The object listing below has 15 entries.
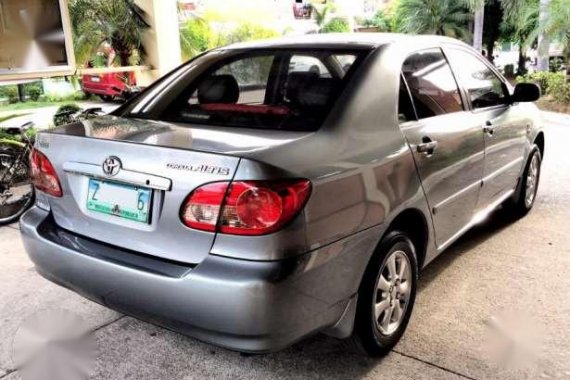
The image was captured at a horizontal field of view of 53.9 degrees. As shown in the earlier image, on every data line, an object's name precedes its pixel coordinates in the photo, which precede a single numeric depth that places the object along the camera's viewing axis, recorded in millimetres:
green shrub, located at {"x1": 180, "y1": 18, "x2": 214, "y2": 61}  14102
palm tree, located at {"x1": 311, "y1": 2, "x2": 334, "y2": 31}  36500
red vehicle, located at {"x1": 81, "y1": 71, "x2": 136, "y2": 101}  10062
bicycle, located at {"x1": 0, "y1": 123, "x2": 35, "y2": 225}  5113
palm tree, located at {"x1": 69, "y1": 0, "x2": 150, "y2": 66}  9414
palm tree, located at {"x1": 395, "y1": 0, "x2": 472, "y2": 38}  26361
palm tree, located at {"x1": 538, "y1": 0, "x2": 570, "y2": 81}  12453
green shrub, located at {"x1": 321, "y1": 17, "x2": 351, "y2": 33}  36906
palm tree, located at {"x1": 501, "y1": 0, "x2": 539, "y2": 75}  15531
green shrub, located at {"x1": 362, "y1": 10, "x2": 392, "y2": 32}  40441
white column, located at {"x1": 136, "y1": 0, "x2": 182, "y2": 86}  9359
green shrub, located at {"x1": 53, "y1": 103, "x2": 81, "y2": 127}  6547
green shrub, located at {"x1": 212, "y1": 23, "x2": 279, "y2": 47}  19891
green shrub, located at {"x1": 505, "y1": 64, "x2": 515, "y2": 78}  31372
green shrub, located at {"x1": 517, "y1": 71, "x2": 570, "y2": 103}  13172
